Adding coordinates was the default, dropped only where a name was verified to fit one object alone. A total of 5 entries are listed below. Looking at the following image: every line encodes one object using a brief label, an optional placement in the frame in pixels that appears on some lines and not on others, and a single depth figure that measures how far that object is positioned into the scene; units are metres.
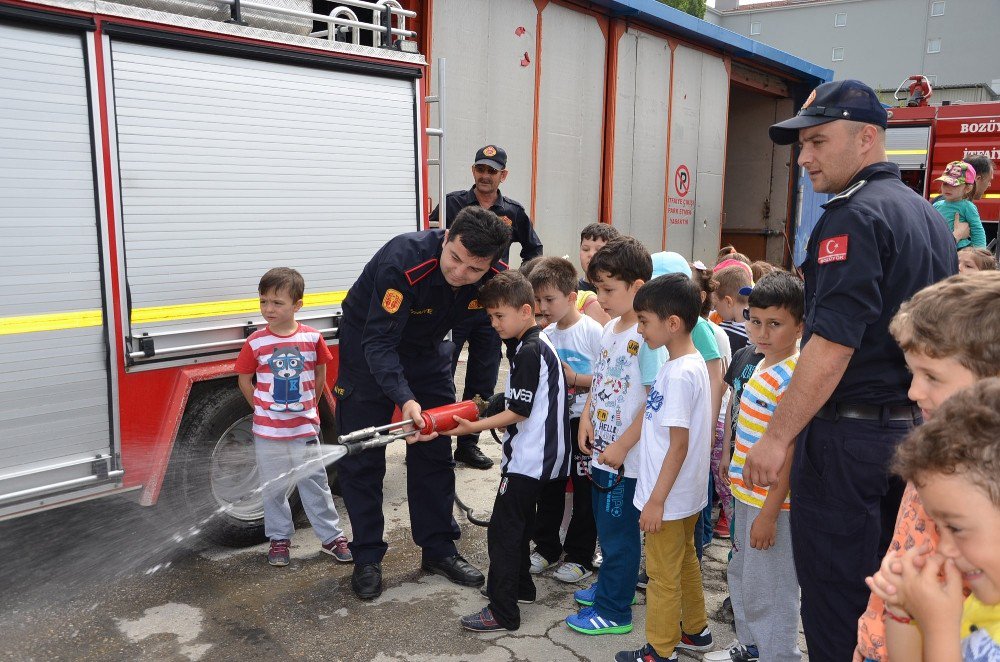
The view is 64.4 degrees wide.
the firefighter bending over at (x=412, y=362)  3.55
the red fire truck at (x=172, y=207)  3.40
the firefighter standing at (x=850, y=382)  2.29
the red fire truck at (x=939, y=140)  11.59
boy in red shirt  3.98
